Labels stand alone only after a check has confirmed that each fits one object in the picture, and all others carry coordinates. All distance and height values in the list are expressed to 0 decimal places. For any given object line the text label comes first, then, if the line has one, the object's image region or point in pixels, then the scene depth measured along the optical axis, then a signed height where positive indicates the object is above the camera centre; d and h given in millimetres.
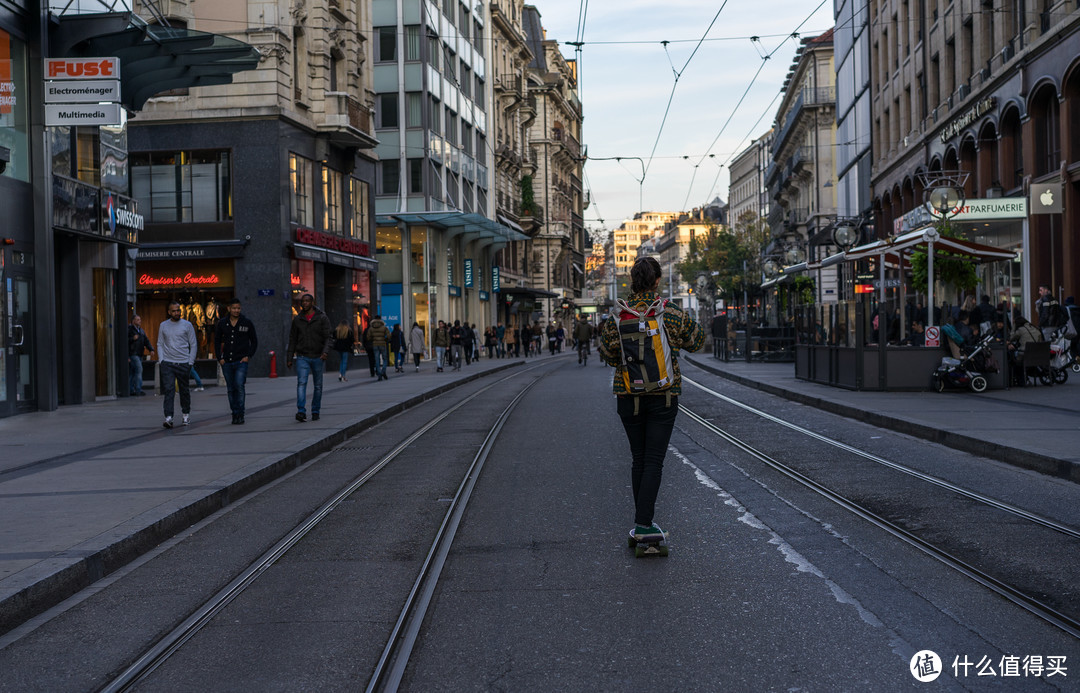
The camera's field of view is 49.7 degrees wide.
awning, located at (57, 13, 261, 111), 19547 +5049
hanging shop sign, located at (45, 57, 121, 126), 17109 +3704
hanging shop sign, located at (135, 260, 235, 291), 30812 +1696
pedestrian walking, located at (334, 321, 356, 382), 29469 -178
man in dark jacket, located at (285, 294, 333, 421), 15781 -72
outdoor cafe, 19859 -31
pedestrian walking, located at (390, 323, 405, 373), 35125 -272
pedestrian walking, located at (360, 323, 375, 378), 30188 -230
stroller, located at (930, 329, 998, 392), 19297 -718
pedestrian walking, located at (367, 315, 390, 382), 29938 -143
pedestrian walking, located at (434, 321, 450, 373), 33688 -193
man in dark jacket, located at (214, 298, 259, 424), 15688 -170
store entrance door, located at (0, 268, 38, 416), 17297 -75
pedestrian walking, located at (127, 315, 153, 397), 23188 -284
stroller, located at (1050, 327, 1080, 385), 20906 -631
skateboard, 6699 -1239
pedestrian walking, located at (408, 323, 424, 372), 37406 -234
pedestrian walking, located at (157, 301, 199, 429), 15133 -165
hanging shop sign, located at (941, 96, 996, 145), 32531 +6169
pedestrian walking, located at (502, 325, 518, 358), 53656 -187
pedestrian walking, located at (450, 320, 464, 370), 36300 -288
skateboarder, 6727 -421
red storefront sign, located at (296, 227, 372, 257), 31462 +2775
